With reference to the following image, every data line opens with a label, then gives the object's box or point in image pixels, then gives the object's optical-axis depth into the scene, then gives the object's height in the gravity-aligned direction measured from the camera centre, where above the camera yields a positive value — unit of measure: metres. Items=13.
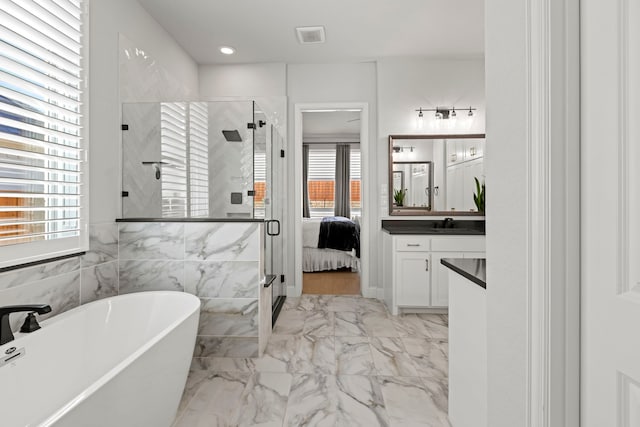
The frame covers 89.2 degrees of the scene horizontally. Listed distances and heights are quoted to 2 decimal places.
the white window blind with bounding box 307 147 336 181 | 7.17 +0.97
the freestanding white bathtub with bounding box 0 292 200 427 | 1.04 -0.64
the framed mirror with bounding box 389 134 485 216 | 3.62 +0.41
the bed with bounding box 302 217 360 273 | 4.90 -0.53
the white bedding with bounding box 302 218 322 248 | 4.93 -0.37
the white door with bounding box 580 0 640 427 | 0.58 +0.00
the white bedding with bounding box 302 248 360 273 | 4.96 -0.75
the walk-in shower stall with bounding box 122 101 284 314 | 2.44 +0.40
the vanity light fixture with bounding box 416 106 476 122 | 3.62 +1.10
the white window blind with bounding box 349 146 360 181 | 7.13 +1.01
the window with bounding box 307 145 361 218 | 7.17 +0.62
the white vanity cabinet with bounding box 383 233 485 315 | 3.16 -0.56
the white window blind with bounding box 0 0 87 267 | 1.48 +0.40
